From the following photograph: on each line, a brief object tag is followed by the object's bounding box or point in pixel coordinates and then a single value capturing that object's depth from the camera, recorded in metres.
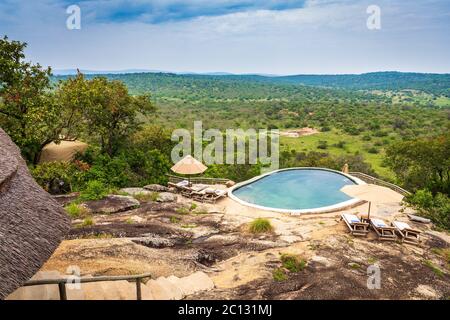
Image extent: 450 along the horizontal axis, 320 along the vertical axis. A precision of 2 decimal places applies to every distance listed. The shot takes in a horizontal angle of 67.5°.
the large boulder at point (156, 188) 17.84
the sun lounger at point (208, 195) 16.72
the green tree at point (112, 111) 18.86
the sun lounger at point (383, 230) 11.70
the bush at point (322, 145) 45.66
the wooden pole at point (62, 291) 6.01
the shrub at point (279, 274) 8.69
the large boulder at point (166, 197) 16.08
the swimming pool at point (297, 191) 16.77
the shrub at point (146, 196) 16.08
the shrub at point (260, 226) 12.22
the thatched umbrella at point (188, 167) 16.98
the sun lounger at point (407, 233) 11.60
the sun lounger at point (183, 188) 17.56
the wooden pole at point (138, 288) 6.68
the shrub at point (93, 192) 15.10
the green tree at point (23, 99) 15.28
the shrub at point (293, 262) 9.29
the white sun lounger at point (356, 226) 12.01
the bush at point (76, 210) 13.21
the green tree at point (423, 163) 18.15
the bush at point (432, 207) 14.24
